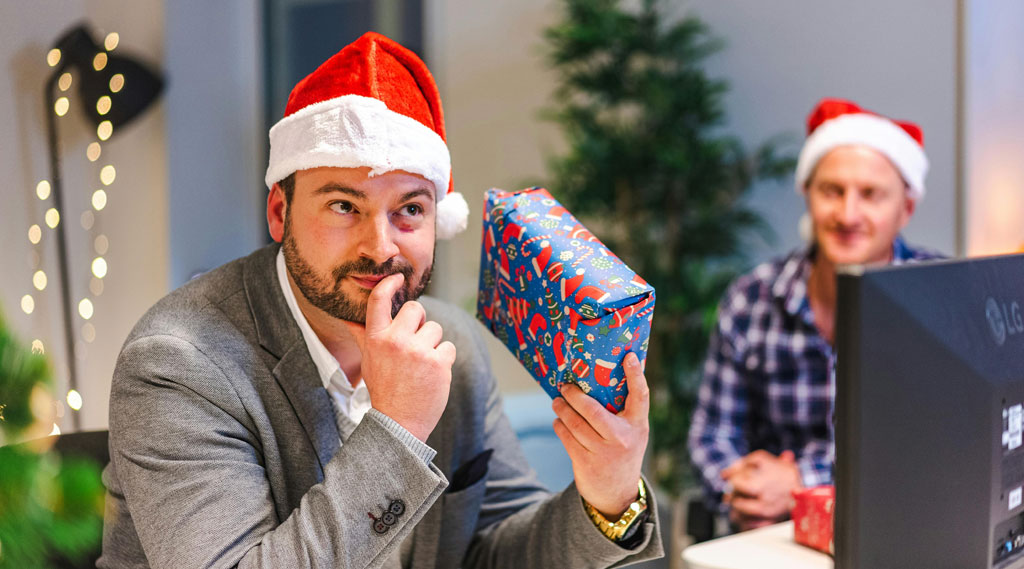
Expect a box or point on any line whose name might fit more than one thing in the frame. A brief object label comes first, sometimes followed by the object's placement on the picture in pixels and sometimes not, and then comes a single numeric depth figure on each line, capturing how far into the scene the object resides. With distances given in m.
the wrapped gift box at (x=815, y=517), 1.35
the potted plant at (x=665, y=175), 3.17
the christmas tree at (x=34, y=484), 0.41
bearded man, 0.99
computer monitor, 0.66
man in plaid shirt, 2.17
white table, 1.33
